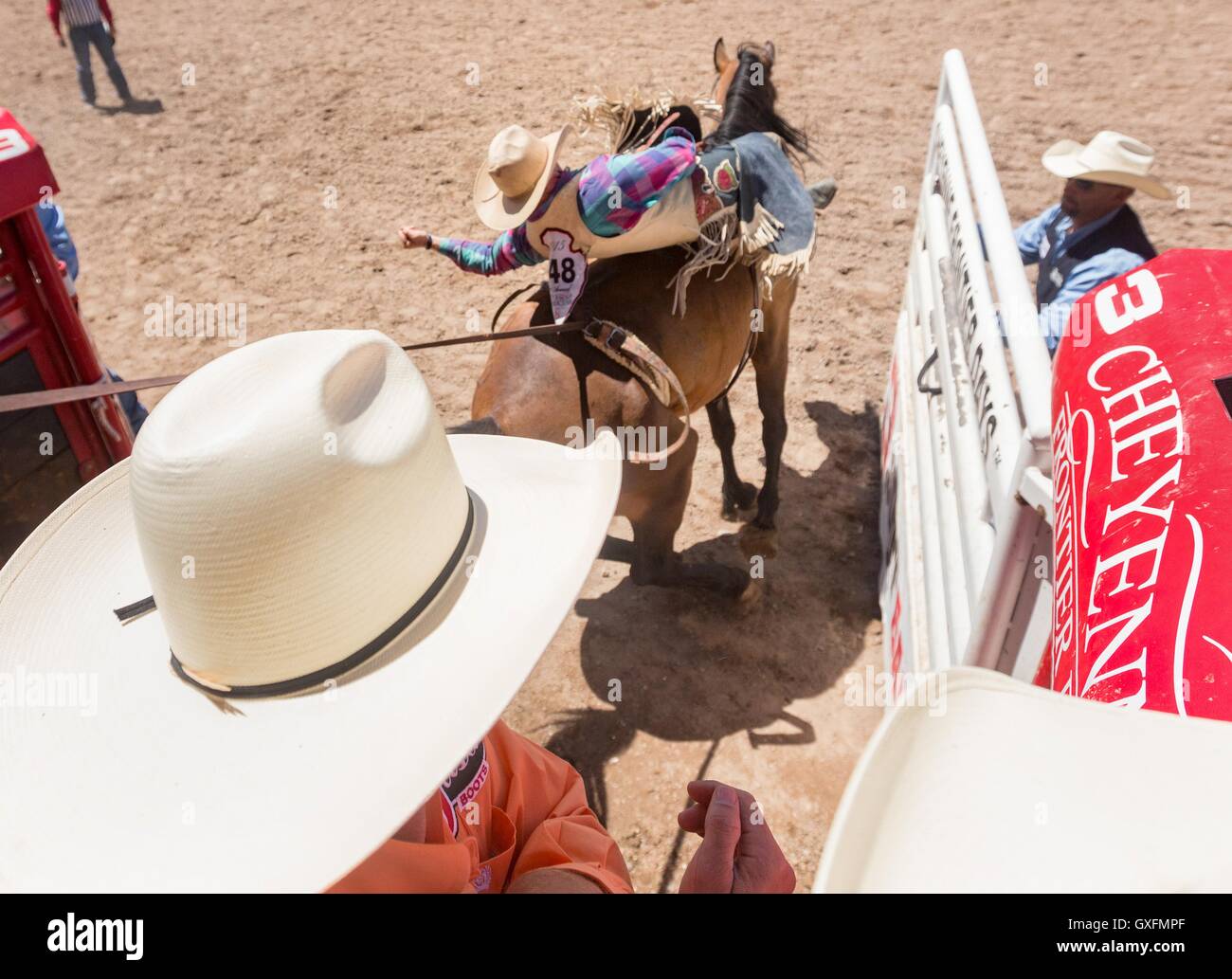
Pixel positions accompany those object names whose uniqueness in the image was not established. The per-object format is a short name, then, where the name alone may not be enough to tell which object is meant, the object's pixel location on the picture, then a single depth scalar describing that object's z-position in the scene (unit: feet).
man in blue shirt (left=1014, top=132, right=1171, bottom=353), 9.36
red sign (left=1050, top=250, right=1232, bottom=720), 2.53
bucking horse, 7.83
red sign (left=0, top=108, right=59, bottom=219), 6.89
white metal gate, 5.10
